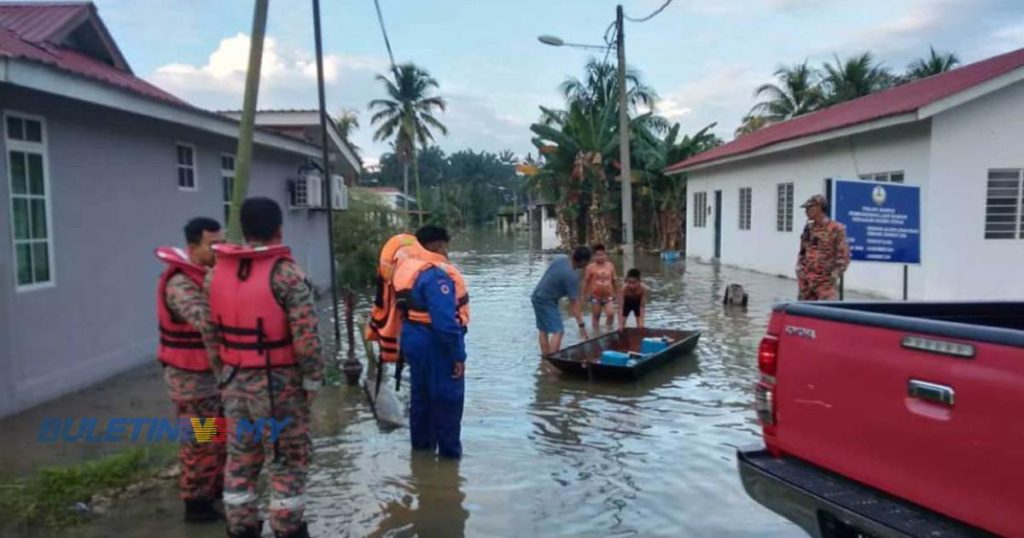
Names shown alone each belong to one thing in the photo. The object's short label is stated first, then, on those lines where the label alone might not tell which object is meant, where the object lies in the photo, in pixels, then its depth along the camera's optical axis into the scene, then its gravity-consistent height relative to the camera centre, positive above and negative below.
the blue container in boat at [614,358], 8.25 -1.55
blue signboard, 9.08 -0.04
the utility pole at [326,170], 7.97 +0.55
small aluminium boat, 8.14 -1.59
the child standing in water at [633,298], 10.86 -1.17
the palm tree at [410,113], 49.22 +7.08
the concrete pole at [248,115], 5.59 +0.78
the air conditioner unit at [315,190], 15.25 +0.60
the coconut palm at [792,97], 36.19 +5.90
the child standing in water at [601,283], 11.06 -0.97
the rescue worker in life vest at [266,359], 3.74 -0.70
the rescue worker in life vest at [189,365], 4.23 -0.83
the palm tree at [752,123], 38.94 +4.89
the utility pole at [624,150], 19.00 +1.75
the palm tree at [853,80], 34.41 +6.37
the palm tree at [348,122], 48.53 +6.39
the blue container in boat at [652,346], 9.12 -1.57
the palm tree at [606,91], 32.50 +5.66
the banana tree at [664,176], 29.97 +1.76
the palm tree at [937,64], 34.12 +6.96
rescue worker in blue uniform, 5.33 -0.79
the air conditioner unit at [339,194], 15.79 +0.55
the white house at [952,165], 12.54 +0.93
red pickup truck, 2.60 -0.83
